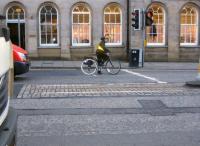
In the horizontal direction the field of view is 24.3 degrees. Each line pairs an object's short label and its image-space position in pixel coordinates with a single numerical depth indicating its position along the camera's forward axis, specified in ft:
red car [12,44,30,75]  51.88
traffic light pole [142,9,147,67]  81.61
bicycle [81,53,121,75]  64.44
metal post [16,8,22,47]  90.76
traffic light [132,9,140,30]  81.61
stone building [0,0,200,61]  91.66
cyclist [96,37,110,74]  64.39
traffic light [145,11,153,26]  82.02
